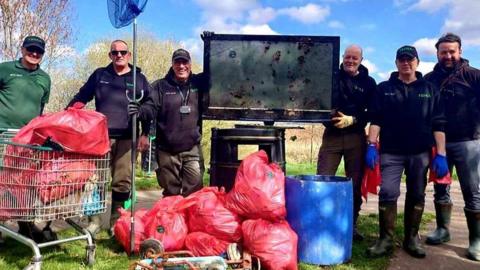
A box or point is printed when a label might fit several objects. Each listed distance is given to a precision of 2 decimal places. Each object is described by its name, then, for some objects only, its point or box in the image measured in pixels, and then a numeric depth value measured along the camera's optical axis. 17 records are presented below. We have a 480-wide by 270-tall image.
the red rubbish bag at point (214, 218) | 3.62
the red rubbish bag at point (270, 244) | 3.42
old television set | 4.45
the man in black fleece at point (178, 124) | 4.46
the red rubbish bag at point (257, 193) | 3.60
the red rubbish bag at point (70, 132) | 3.23
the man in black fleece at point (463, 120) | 4.26
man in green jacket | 4.30
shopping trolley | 3.16
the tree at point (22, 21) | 8.64
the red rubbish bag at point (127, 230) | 3.88
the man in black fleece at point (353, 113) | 4.62
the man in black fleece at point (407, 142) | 4.10
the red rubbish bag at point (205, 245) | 3.57
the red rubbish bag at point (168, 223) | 3.72
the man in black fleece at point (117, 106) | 4.52
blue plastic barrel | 3.75
